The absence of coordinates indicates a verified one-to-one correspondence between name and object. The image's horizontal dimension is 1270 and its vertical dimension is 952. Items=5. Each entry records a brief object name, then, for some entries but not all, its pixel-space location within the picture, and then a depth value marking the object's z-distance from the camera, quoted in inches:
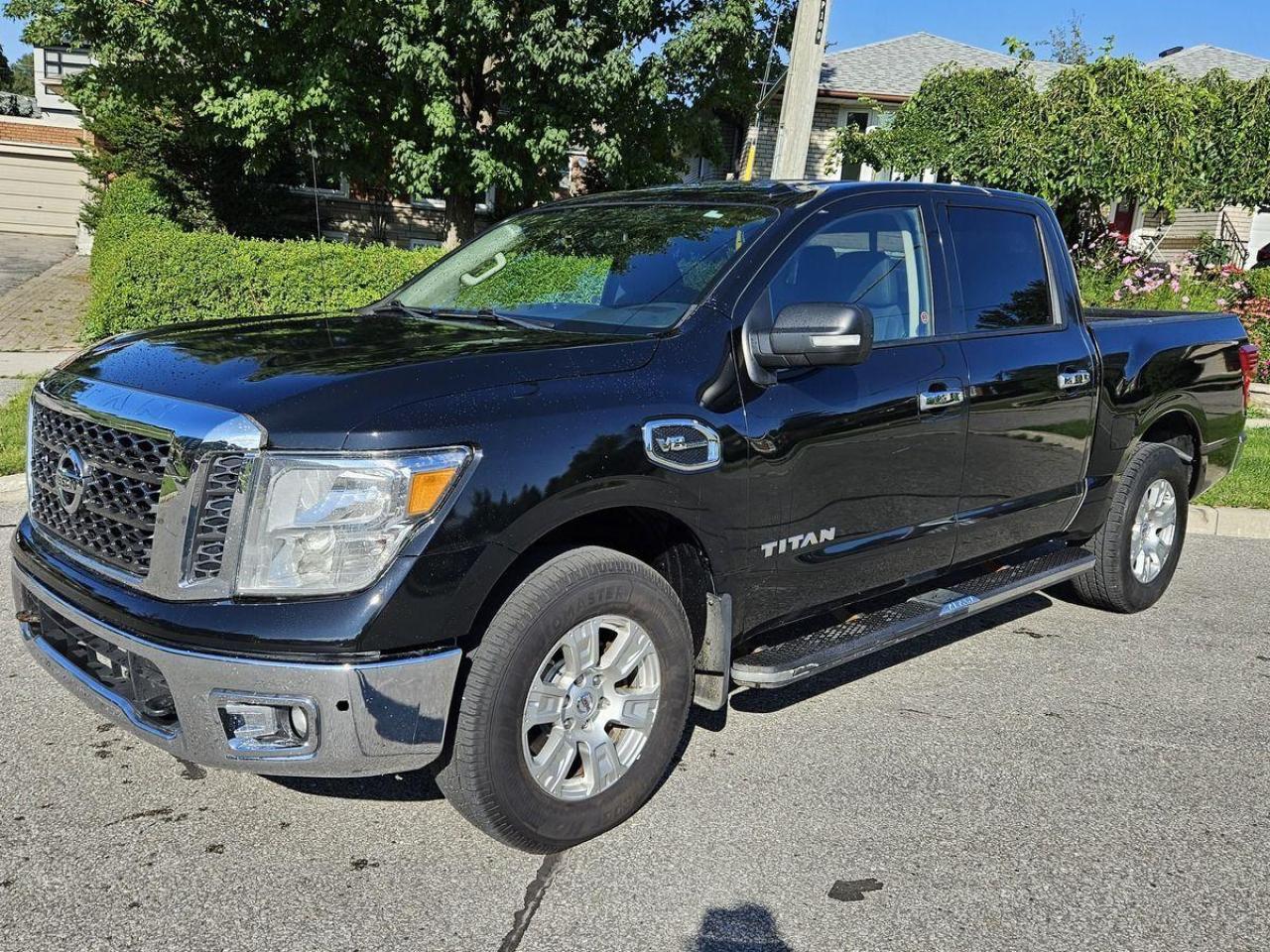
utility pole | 389.1
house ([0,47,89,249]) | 982.4
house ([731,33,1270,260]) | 1037.8
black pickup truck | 104.3
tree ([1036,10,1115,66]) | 1920.5
